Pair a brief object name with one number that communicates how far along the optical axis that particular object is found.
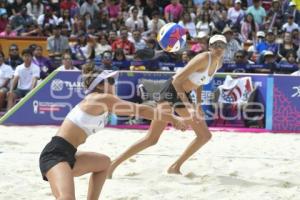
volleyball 6.73
